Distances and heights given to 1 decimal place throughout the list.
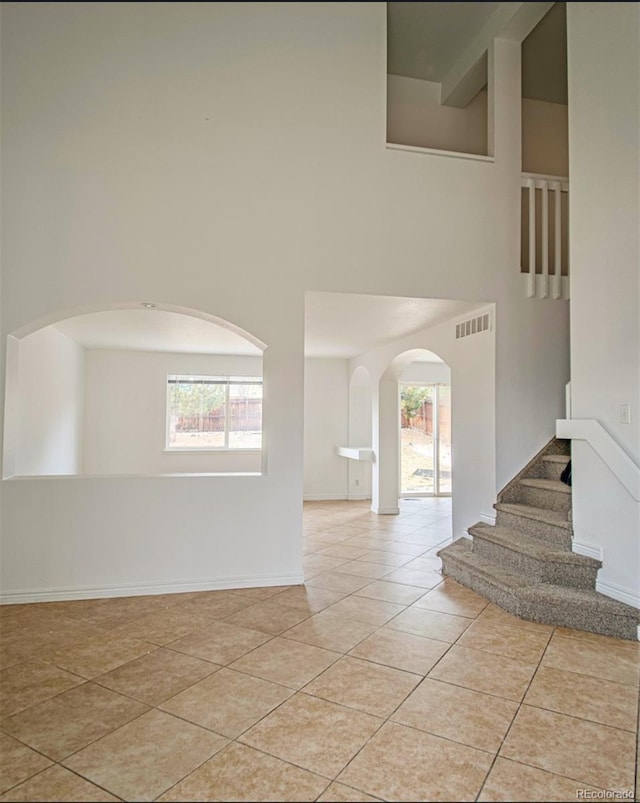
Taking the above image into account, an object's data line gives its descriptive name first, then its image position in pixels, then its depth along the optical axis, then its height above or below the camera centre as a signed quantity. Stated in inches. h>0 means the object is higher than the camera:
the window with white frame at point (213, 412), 328.5 +4.2
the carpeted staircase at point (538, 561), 123.1 -39.8
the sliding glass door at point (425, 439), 363.6 -12.4
